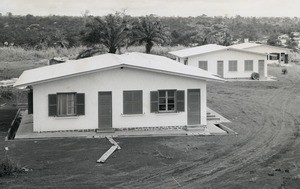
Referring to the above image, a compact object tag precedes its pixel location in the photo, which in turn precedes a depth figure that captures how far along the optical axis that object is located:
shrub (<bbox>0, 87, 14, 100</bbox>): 33.82
